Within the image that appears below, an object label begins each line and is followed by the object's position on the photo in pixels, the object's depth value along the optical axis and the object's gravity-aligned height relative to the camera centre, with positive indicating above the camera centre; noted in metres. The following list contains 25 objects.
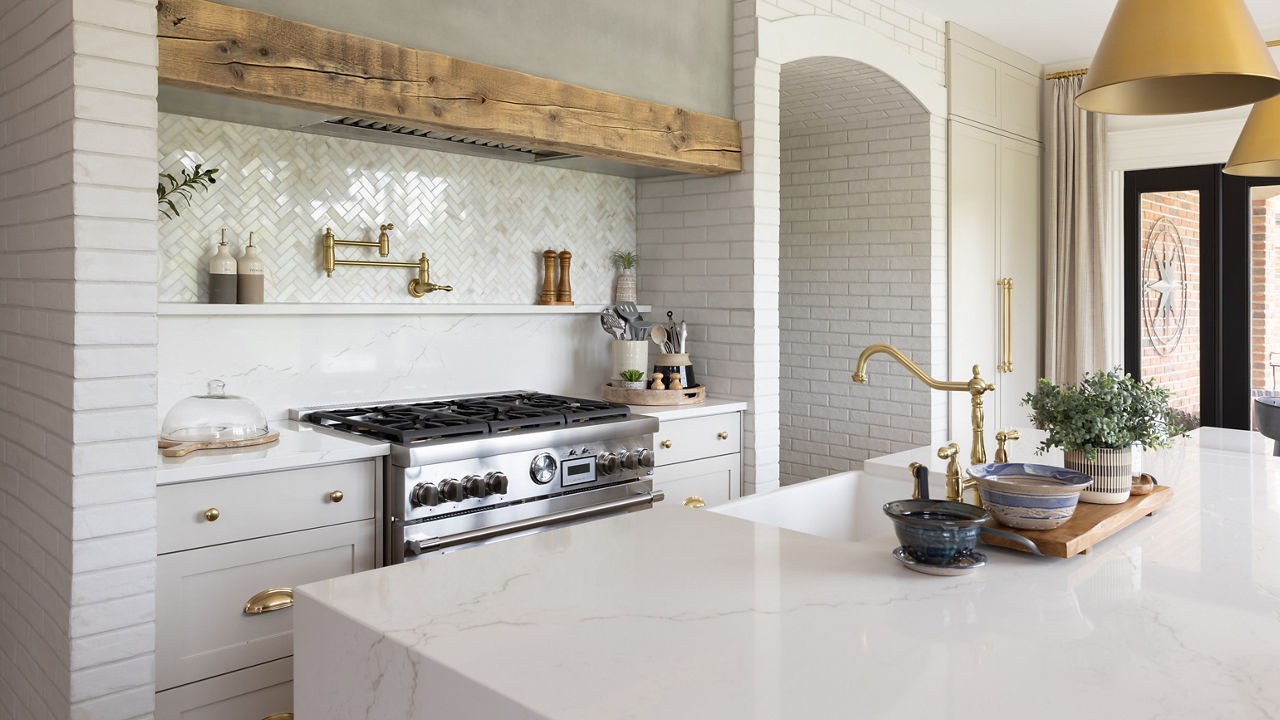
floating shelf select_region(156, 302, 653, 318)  2.90 +0.22
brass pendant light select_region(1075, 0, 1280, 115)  1.48 +0.52
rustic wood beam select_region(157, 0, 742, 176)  2.47 +0.87
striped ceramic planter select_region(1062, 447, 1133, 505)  1.87 -0.20
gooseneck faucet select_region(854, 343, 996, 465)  1.81 -0.03
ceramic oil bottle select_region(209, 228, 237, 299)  3.00 +0.29
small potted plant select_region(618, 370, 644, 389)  3.93 -0.03
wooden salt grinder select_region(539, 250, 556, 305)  4.03 +0.39
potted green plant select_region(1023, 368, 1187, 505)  1.84 -0.10
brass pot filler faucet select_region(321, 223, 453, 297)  3.33 +0.39
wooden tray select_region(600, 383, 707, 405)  3.78 -0.10
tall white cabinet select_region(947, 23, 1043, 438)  5.21 +0.87
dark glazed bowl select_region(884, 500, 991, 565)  1.51 -0.26
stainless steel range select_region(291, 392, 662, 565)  2.77 -0.30
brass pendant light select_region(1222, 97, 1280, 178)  2.31 +0.57
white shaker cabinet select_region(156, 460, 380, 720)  2.38 -0.53
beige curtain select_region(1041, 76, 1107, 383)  5.67 +0.82
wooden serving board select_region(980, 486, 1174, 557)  1.61 -0.28
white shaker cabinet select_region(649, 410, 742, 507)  3.63 -0.35
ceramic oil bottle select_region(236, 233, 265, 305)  3.04 +0.30
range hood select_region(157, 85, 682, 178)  2.78 +0.82
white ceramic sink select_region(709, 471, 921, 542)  2.17 -0.32
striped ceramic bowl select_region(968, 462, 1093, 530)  1.64 -0.22
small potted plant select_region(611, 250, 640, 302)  4.28 +0.43
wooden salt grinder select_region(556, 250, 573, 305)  4.07 +0.35
